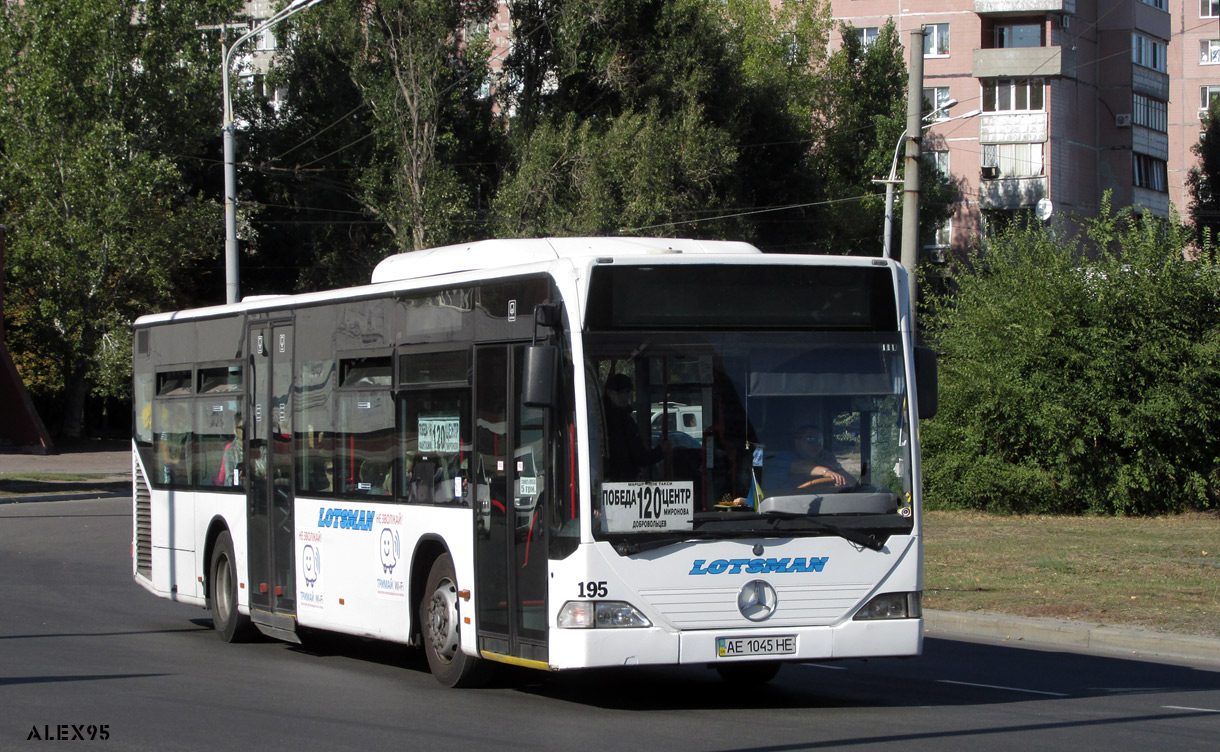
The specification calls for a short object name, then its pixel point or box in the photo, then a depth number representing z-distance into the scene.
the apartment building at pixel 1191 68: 88.19
